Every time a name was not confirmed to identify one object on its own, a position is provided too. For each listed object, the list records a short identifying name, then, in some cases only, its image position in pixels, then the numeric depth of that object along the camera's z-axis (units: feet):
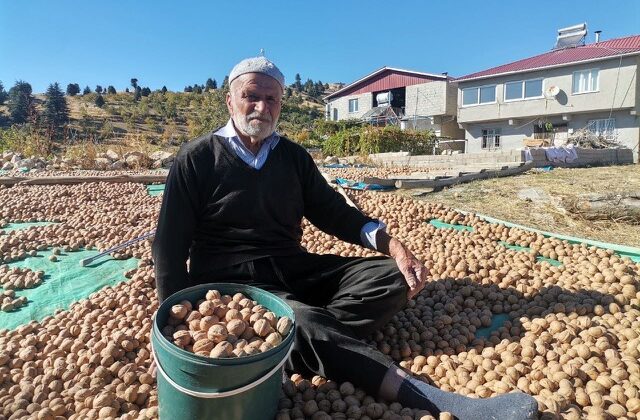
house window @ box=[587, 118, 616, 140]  60.54
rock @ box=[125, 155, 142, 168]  33.91
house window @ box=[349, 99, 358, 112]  103.81
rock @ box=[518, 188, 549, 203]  19.07
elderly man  6.48
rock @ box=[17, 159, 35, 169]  31.96
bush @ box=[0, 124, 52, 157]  38.30
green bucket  4.17
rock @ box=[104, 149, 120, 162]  35.42
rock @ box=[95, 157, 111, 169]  33.32
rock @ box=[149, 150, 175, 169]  35.55
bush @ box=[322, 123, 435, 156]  44.83
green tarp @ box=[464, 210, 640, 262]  11.46
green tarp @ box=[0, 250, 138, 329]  8.71
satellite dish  63.05
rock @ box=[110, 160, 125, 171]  33.06
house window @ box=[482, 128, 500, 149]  72.28
